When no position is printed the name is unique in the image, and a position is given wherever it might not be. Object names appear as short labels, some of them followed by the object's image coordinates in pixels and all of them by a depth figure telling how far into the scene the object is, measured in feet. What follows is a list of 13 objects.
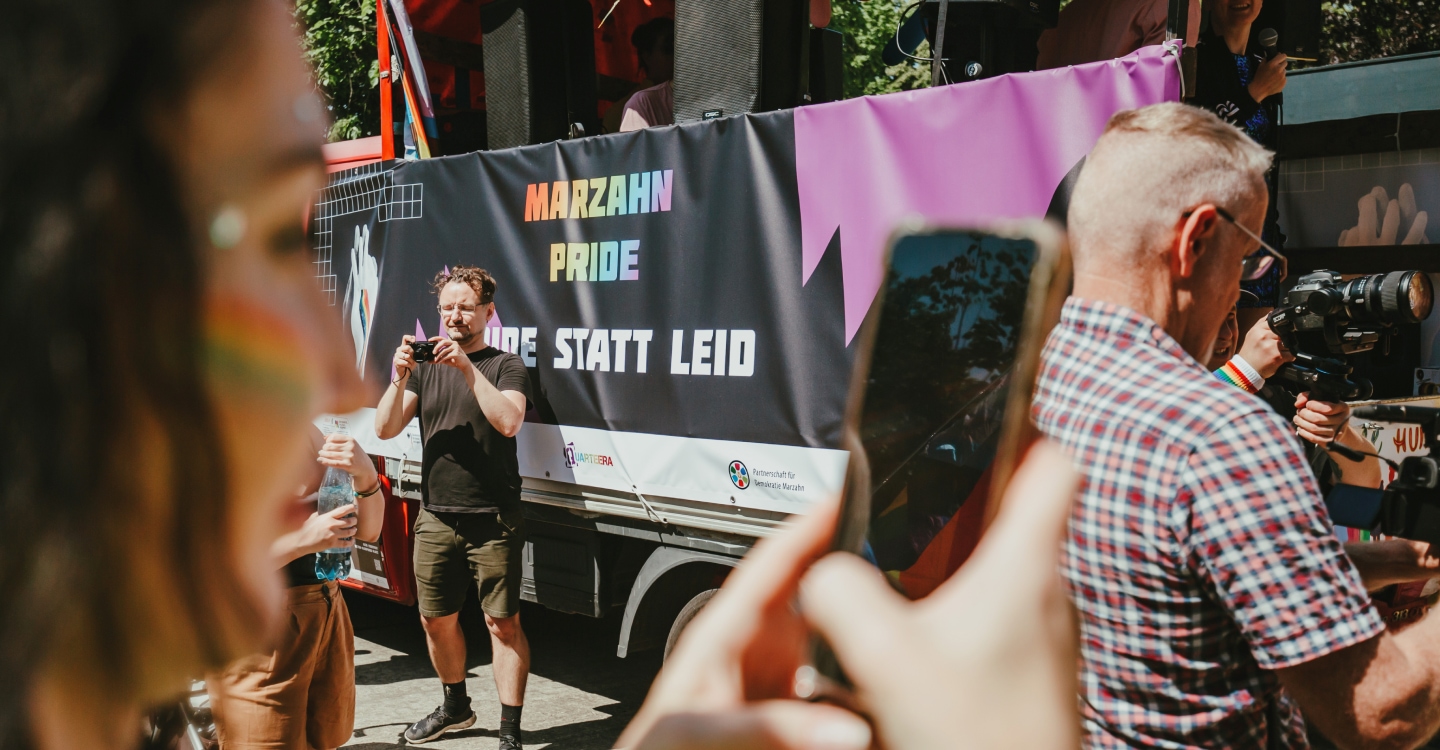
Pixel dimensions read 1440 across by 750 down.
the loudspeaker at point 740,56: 13.26
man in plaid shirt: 4.54
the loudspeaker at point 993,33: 14.82
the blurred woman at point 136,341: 1.41
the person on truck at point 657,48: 17.81
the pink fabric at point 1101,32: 12.47
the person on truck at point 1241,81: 13.15
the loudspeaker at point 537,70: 16.81
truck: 11.34
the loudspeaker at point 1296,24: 15.05
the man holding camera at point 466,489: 15.65
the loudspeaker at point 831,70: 17.60
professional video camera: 9.32
